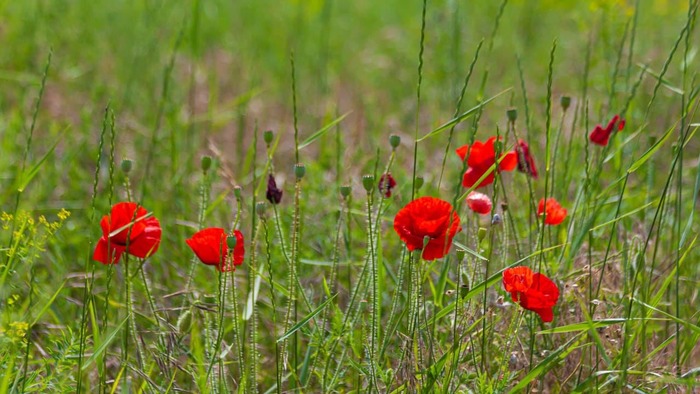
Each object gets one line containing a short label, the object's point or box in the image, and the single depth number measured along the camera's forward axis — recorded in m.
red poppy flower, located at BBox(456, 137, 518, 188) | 3.39
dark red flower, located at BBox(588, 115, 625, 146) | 3.46
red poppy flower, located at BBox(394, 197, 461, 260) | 3.24
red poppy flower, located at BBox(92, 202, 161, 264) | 3.28
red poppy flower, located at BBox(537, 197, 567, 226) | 3.40
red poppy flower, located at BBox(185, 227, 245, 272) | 3.25
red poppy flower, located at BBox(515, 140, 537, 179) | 3.44
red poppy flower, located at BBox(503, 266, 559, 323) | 3.23
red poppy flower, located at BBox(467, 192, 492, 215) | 3.35
